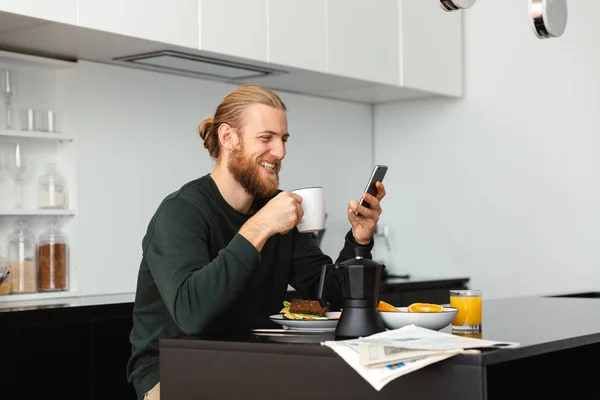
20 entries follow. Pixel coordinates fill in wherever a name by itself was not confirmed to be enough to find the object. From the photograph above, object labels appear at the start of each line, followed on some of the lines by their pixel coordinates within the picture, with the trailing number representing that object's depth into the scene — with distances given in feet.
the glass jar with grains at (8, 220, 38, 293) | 10.24
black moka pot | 5.32
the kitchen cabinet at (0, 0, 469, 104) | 9.61
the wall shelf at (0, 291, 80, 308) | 9.87
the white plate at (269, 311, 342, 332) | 5.76
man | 5.78
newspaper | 4.50
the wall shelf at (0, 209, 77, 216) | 10.12
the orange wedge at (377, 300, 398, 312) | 5.73
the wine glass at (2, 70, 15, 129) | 10.29
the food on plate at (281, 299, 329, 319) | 5.98
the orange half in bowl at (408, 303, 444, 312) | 5.57
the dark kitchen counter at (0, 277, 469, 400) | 8.54
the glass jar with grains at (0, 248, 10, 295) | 9.97
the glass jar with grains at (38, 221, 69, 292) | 10.56
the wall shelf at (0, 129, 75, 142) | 10.10
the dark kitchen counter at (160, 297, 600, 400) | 4.60
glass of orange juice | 5.73
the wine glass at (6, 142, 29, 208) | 10.41
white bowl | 5.46
